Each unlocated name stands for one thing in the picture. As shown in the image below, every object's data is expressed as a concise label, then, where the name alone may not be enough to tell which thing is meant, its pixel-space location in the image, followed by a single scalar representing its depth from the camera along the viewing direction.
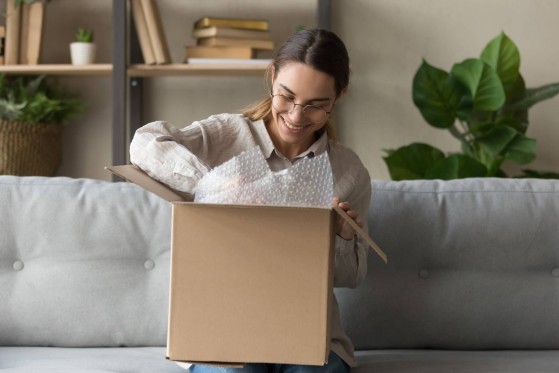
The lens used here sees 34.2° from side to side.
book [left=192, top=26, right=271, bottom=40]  3.18
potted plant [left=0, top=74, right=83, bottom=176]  3.21
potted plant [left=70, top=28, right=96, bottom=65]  3.31
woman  1.68
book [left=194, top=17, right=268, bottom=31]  3.19
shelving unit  3.19
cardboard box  1.38
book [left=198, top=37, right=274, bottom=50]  3.19
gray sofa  1.96
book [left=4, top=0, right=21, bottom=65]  3.25
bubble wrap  1.40
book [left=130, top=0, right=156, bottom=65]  3.24
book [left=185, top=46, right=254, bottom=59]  3.21
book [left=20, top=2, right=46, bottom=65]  3.28
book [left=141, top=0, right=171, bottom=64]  3.23
